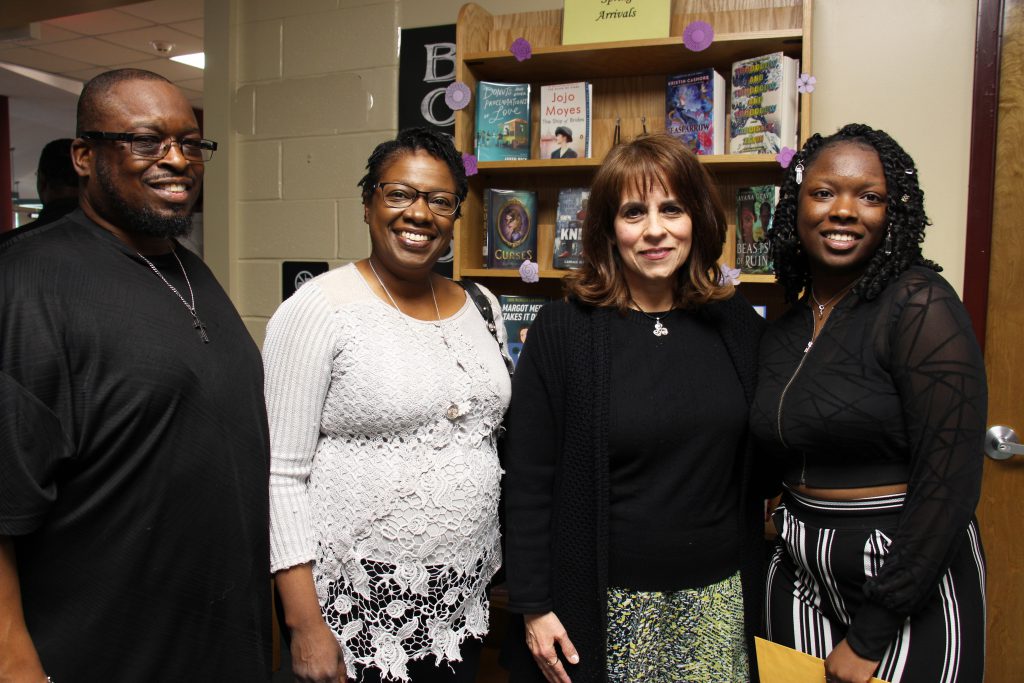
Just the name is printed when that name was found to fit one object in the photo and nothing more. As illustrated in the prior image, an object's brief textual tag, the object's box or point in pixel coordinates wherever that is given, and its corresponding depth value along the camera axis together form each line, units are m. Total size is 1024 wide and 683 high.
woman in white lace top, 1.27
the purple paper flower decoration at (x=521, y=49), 2.22
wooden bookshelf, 2.16
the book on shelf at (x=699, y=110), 2.21
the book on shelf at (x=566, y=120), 2.33
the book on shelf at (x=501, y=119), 2.38
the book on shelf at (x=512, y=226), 2.41
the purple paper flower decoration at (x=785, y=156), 2.06
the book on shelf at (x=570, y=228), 2.35
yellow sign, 2.21
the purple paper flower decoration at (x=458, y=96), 2.30
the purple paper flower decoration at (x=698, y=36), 2.07
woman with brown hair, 1.30
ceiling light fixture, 5.32
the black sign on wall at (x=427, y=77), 2.65
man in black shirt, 0.93
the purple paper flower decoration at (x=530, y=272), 2.27
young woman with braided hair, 1.11
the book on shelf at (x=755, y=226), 2.17
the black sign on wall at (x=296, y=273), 2.87
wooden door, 1.93
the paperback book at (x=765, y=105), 2.08
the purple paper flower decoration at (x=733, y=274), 2.12
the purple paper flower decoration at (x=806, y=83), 2.04
